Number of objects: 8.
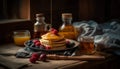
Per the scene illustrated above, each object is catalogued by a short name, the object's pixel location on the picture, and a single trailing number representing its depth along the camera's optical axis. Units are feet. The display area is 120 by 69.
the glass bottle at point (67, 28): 5.38
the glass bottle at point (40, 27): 5.36
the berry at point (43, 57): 4.46
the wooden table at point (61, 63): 4.22
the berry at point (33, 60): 4.38
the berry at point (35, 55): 4.43
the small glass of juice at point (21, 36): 5.38
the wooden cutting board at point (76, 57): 4.55
